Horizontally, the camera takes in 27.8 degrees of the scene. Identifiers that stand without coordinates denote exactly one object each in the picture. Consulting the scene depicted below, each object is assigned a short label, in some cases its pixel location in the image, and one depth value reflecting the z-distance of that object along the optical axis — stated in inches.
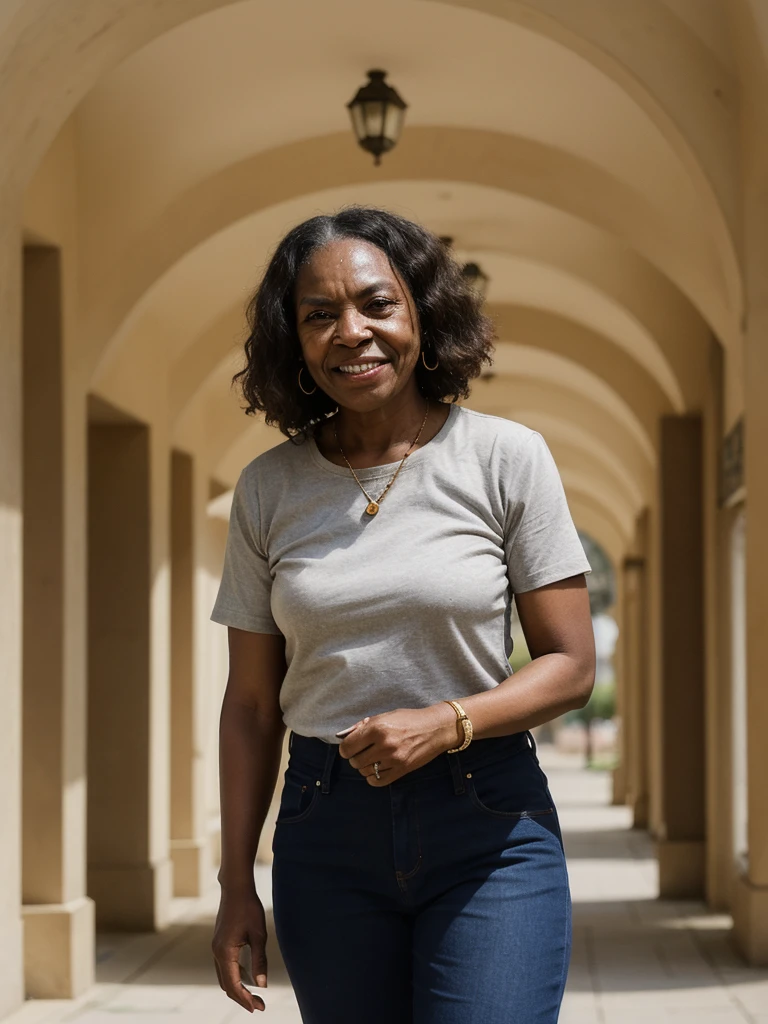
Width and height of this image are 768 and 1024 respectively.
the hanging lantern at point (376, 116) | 322.7
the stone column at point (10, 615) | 254.1
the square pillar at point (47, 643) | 317.1
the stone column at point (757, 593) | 299.9
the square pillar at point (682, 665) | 480.4
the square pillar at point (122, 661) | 440.8
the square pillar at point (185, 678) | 523.2
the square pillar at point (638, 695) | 728.3
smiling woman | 86.6
